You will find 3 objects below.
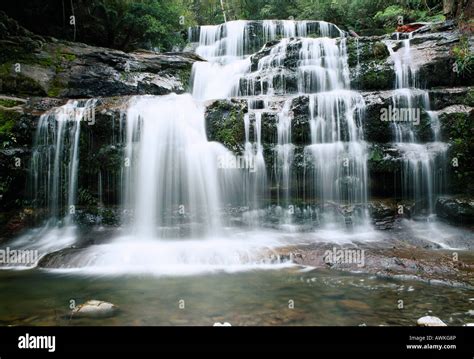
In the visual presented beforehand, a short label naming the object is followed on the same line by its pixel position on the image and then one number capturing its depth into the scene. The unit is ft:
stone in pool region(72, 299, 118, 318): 13.65
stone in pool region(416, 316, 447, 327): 11.85
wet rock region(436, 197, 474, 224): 27.91
